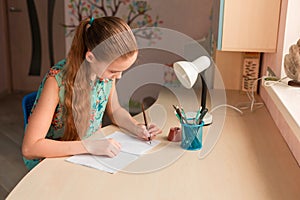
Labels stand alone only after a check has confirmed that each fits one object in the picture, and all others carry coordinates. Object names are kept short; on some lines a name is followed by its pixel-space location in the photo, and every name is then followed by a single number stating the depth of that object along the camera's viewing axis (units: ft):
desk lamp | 4.35
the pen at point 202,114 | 4.51
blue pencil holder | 4.43
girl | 4.29
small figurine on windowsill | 4.89
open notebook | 3.98
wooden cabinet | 5.87
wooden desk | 3.47
